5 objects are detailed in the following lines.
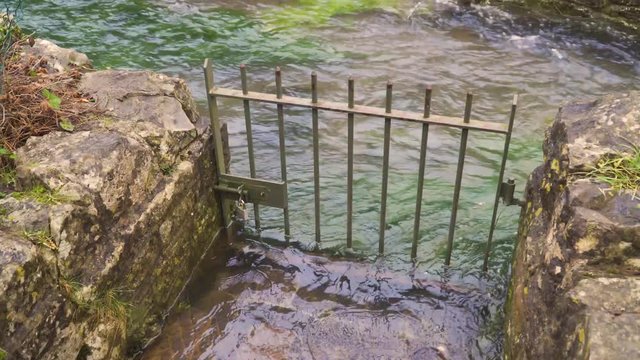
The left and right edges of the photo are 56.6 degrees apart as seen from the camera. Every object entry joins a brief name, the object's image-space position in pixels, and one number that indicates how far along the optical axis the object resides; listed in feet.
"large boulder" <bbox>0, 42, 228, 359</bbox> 8.66
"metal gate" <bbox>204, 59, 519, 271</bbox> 11.21
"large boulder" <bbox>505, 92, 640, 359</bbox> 7.07
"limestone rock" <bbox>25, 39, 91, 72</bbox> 13.16
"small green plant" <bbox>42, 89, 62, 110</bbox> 10.95
